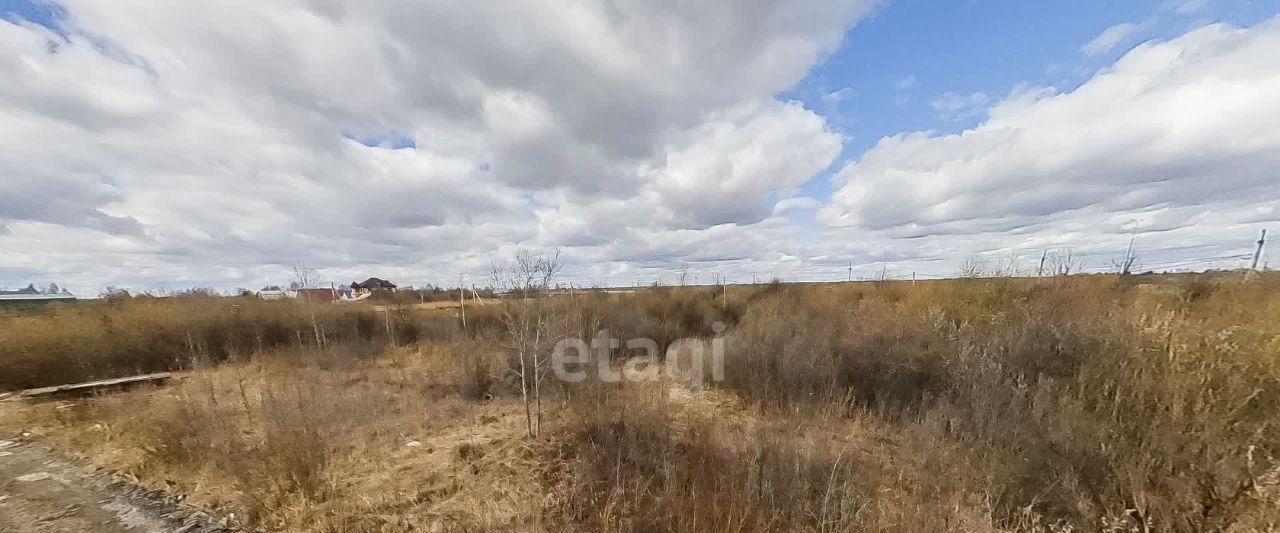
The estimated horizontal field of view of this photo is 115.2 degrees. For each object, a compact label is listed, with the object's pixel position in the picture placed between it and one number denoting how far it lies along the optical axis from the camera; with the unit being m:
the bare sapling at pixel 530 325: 5.36
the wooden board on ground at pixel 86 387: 8.48
